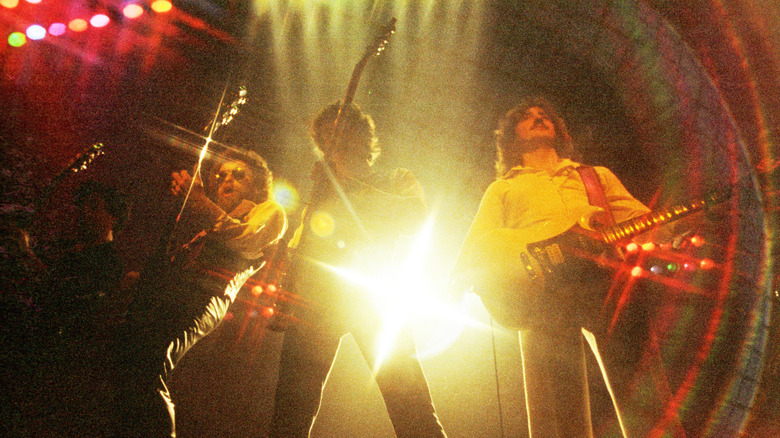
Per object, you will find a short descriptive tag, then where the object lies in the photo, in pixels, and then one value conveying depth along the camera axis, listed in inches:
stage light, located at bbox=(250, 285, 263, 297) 103.8
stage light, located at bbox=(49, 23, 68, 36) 124.4
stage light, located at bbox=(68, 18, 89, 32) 128.5
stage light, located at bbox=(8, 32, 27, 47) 117.0
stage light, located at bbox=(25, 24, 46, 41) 119.8
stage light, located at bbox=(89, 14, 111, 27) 131.3
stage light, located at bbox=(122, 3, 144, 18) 136.6
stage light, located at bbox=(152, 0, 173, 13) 140.1
